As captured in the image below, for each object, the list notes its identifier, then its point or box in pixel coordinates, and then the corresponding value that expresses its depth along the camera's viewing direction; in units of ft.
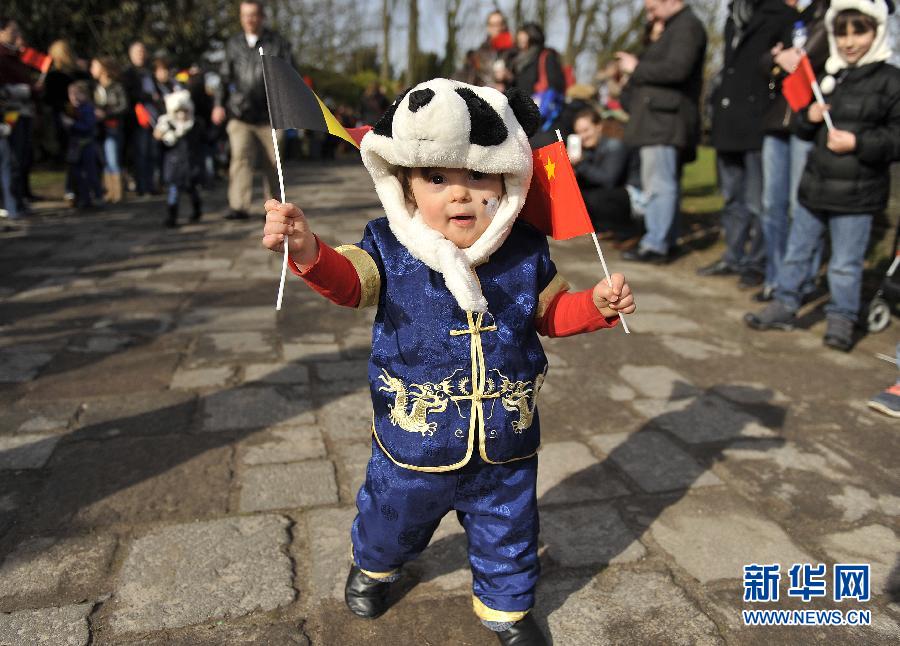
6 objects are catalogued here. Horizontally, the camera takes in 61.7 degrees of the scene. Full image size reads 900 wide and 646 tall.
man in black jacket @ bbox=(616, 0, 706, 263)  19.17
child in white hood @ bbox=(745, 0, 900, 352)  13.17
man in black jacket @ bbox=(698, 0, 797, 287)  17.49
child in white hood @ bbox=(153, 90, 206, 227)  25.21
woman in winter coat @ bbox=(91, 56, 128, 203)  29.89
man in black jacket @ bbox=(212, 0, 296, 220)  23.38
